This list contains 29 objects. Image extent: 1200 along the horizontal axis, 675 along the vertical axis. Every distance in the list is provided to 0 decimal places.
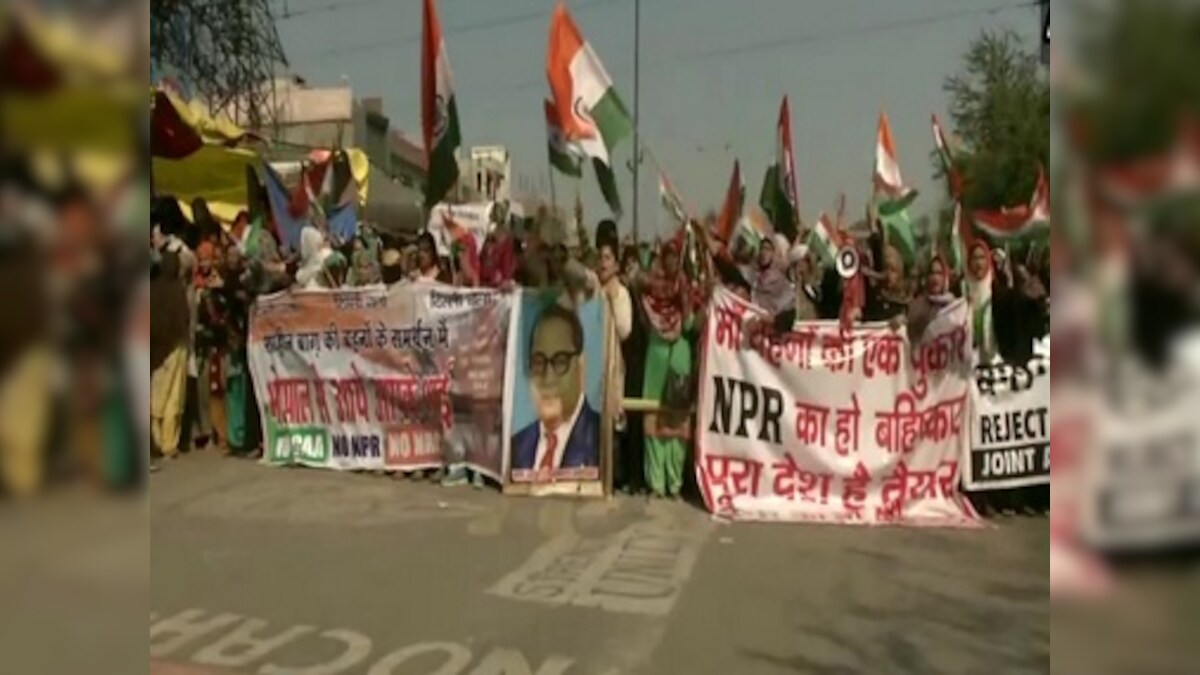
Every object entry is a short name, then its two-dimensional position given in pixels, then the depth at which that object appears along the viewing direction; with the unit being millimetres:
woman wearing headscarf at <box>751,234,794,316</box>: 8371
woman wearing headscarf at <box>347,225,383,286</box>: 9344
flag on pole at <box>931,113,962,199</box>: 8238
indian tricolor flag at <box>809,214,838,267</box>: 11680
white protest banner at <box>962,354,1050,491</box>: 7070
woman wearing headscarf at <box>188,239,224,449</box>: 9391
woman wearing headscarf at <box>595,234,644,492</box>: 7672
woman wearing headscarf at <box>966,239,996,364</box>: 7230
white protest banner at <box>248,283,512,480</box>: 8070
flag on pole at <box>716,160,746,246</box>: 13602
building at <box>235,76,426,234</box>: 51062
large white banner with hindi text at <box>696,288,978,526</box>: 7082
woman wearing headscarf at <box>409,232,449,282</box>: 8469
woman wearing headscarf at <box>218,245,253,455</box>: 9242
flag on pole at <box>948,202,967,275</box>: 7764
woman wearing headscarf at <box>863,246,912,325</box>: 7531
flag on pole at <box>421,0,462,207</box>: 8742
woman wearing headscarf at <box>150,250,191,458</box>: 7928
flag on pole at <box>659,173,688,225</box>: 8570
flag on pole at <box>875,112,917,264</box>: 9844
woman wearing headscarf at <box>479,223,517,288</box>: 8727
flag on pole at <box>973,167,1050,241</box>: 6630
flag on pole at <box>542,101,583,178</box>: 8133
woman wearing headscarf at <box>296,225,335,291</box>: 9305
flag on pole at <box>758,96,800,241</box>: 13586
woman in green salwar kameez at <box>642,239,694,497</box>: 7547
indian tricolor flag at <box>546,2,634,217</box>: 8117
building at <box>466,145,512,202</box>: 49584
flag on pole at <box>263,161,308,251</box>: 11328
